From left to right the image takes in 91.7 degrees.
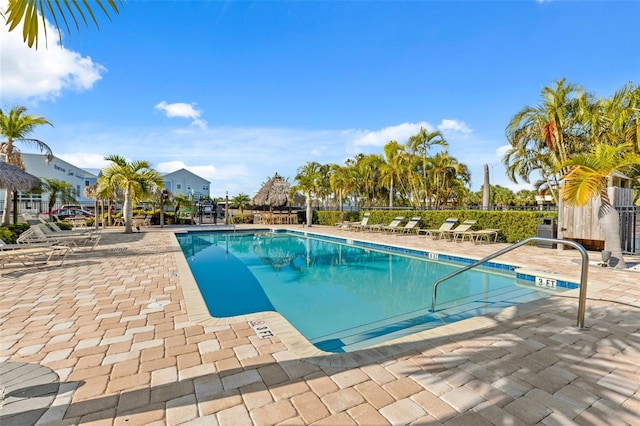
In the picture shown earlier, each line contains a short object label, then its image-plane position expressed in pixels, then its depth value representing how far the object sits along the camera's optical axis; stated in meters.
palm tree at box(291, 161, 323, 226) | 20.05
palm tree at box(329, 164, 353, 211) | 22.12
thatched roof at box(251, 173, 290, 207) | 24.98
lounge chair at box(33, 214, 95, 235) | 10.29
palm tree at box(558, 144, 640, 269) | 6.35
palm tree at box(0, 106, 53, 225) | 11.57
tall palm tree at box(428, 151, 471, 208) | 24.38
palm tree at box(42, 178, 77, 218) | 19.37
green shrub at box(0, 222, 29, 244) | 8.98
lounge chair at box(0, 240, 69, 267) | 6.35
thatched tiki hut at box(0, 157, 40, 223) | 9.54
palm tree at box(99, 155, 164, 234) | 14.88
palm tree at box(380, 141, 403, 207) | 22.03
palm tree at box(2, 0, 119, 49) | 1.68
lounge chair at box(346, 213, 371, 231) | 17.35
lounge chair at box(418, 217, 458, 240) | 12.63
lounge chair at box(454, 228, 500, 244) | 11.13
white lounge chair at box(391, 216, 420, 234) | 14.64
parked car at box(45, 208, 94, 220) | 23.86
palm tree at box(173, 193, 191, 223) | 23.42
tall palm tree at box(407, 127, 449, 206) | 21.62
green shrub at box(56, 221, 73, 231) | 15.44
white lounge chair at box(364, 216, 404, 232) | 15.48
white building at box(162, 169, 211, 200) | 41.75
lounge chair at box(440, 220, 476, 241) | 12.02
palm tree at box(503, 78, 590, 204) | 12.07
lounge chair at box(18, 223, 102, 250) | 8.45
